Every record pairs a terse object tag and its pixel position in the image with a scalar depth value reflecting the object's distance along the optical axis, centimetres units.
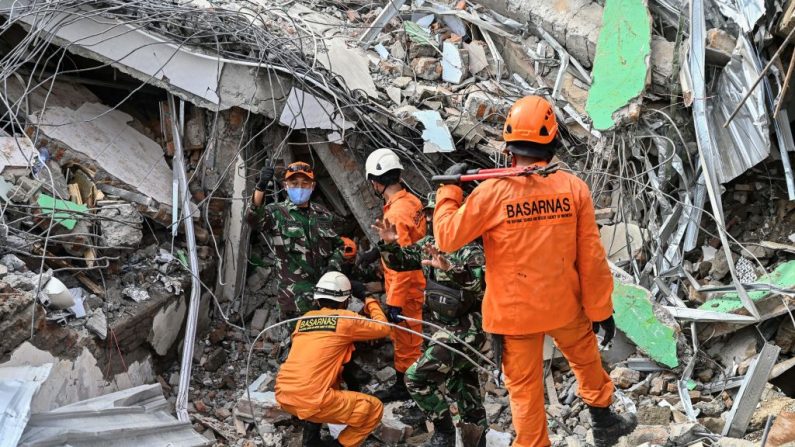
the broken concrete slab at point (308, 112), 634
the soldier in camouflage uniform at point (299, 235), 580
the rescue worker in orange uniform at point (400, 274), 525
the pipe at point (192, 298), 555
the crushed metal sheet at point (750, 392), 451
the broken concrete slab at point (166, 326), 572
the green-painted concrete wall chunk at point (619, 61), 608
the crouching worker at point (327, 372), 495
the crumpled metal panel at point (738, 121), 561
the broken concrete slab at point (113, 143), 603
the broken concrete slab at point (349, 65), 669
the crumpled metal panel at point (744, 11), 561
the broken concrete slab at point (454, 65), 711
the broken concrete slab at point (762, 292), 515
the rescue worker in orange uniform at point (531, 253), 381
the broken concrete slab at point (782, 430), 361
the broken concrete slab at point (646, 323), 532
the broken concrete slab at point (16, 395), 377
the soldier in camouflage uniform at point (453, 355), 461
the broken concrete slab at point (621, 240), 598
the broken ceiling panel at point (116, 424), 406
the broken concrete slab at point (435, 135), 645
